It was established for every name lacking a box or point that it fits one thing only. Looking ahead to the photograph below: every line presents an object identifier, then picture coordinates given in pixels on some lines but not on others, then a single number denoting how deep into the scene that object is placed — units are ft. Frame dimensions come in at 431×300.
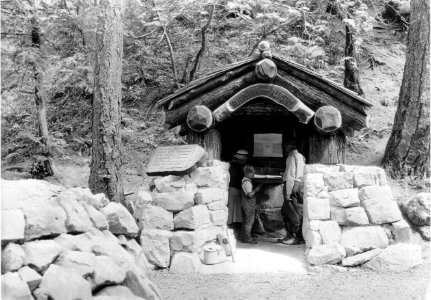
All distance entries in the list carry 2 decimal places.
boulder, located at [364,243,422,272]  19.27
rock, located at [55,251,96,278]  11.46
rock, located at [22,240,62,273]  10.82
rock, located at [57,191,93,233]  12.91
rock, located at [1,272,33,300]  9.69
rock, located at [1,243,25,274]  10.22
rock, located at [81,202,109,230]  14.40
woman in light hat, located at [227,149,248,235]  26.43
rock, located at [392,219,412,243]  20.06
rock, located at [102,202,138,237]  16.02
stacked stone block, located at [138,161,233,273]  19.89
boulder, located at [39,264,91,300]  10.55
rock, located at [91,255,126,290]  11.72
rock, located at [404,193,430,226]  22.43
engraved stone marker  20.52
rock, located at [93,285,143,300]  11.57
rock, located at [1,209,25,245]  10.64
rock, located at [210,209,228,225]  21.32
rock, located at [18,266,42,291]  10.30
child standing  25.02
